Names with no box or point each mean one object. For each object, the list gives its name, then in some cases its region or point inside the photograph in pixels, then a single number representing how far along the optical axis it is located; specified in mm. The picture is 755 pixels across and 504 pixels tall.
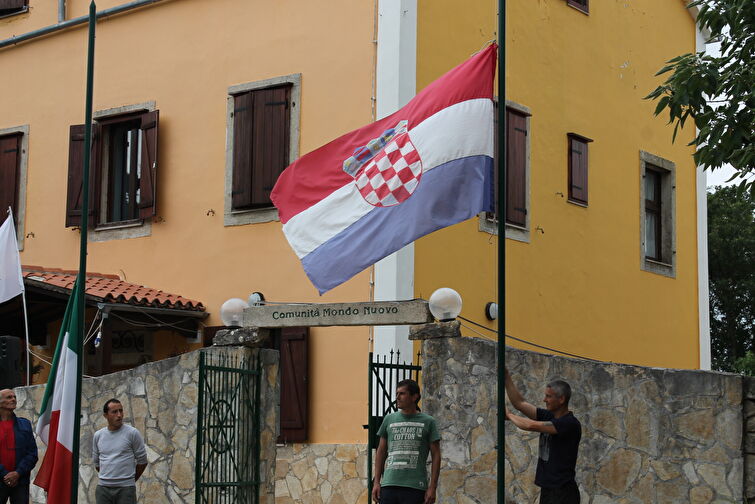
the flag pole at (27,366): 15464
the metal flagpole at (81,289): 10828
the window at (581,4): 18625
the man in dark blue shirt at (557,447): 8453
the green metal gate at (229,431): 11898
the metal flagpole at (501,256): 8695
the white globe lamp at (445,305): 11258
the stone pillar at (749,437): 10055
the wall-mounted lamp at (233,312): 12345
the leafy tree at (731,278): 31812
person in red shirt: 11484
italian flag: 10945
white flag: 14758
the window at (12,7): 19922
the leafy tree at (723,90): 10422
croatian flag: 9570
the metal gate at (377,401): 11703
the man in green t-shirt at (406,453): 9555
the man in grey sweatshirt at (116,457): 11266
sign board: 11320
